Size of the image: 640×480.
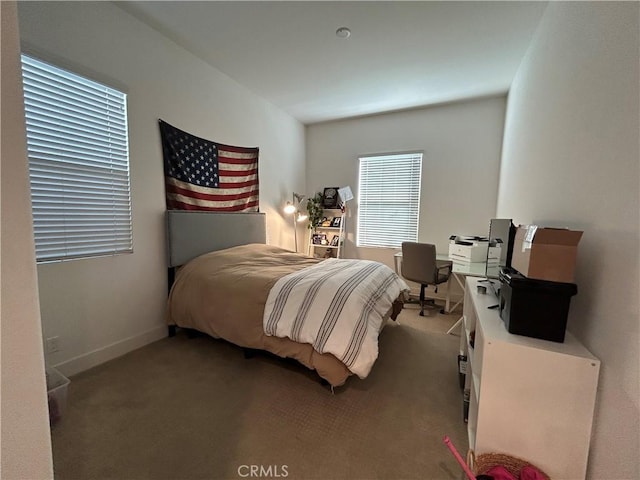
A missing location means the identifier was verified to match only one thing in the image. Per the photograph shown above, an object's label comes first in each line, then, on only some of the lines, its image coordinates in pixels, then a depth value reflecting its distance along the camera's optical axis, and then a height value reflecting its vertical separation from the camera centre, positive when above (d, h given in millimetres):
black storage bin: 1077 -365
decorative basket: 1073 -1004
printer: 2965 -355
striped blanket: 1730 -705
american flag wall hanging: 2611 +436
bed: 1770 -663
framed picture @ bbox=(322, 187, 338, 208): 4570 +292
